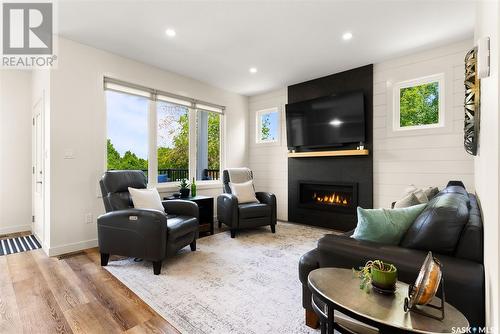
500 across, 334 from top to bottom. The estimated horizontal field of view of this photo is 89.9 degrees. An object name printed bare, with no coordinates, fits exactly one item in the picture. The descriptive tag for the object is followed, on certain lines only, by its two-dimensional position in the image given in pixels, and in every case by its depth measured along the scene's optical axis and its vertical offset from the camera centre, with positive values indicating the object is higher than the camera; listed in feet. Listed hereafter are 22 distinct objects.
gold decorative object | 3.07 -1.51
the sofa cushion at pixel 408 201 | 6.95 -1.02
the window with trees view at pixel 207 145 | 16.01 +1.37
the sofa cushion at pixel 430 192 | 8.19 -0.89
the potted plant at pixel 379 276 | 3.65 -1.67
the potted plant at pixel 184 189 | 13.35 -1.26
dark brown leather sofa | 3.61 -1.52
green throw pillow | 4.91 -1.16
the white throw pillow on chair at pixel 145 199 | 9.79 -1.34
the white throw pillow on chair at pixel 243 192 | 13.73 -1.46
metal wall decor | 5.41 +1.51
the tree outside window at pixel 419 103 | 11.15 +2.90
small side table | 13.39 -2.63
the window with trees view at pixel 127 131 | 12.03 +1.74
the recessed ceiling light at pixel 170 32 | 9.69 +5.24
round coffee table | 3.03 -1.91
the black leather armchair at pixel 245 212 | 12.50 -2.41
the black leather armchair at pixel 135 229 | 8.25 -2.22
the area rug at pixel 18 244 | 10.63 -3.60
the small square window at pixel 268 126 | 17.23 +2.83
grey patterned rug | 5.76 -3.59
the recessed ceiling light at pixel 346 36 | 9.90 +5.21
